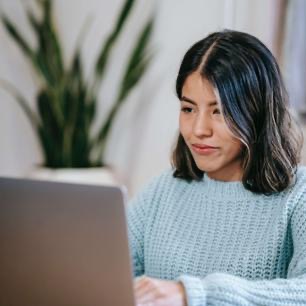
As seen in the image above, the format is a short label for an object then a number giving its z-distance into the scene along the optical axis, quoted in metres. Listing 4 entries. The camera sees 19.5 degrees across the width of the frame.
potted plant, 2.57
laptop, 0.94
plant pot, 2.54
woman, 1.27
